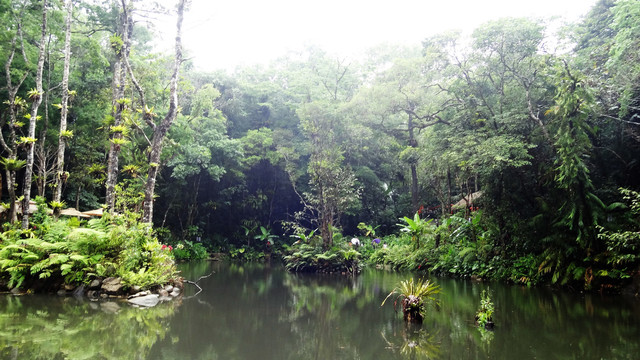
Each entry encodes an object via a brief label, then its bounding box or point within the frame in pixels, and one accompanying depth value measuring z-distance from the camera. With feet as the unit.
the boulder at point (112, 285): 22.29
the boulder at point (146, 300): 20.96
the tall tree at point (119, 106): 31.76
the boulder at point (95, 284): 22.81
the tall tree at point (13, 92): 28.45
